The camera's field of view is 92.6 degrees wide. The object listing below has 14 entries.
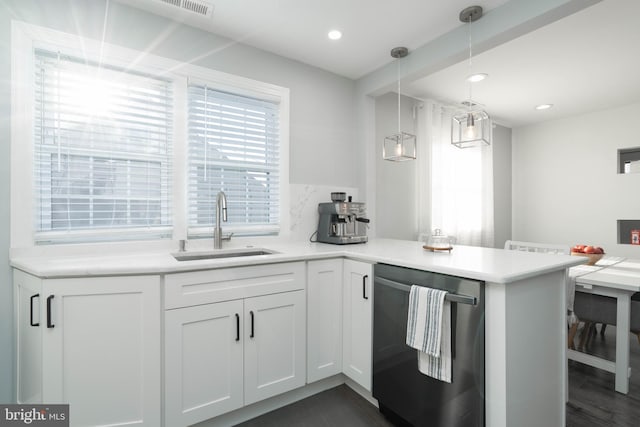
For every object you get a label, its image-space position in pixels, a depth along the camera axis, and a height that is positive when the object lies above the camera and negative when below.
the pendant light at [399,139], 2.15 +0.54
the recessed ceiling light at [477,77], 2.94 +1.33
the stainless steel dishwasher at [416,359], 1.31 -0.72
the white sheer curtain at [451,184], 3.49 +0.35
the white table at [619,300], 1.99 -0.57
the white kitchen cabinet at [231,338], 1.51 -0.68
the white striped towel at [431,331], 1.38 -0.55
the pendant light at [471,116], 1.86 +0.60
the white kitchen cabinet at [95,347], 1.31 -0.60
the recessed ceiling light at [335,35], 2.22 +1.31
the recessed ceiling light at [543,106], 3.81 +1.34
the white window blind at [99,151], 1.71 +0.37
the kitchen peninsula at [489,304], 1.27 -0.42
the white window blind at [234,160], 2.18 +0.40
